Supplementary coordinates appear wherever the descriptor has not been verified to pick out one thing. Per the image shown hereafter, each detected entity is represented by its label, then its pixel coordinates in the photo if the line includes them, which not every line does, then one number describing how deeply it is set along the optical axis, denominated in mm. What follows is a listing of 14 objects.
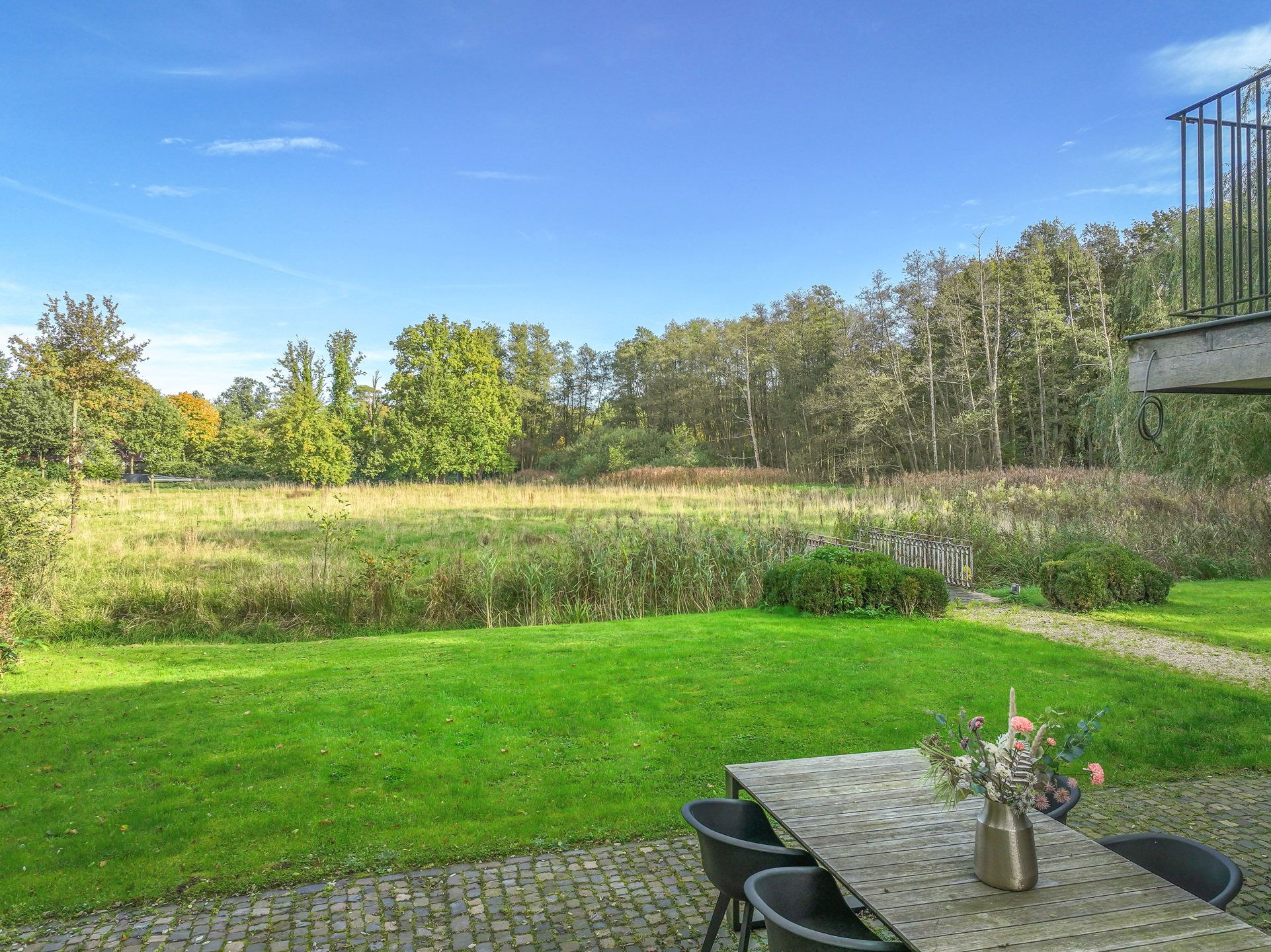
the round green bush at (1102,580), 9258
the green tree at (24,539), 7512
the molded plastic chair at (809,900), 2006
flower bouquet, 1840
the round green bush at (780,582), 9266
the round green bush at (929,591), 8797
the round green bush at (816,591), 8875
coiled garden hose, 3535
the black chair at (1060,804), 2312
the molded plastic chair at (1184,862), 2111
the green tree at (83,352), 13734
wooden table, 1654
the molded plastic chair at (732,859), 2211
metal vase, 1851
